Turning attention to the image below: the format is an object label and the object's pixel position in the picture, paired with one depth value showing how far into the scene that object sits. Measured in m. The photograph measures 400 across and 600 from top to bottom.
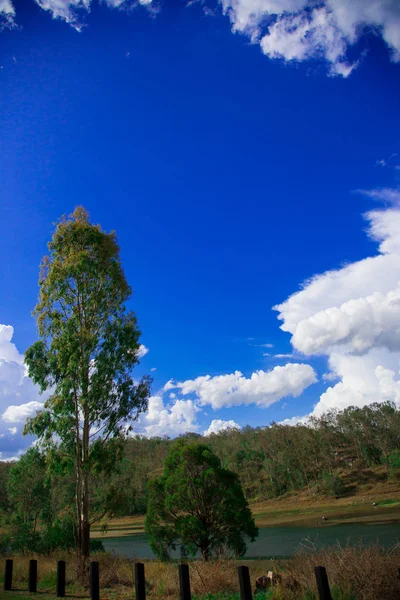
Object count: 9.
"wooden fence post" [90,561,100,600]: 8.83
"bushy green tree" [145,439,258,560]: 20.69
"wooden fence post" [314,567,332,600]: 6.37
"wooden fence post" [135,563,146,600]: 8.19
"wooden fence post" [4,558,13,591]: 11.14
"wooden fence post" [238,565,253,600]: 7.07
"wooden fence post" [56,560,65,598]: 9.88
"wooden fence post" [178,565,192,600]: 7.44
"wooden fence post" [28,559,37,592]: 10.72
